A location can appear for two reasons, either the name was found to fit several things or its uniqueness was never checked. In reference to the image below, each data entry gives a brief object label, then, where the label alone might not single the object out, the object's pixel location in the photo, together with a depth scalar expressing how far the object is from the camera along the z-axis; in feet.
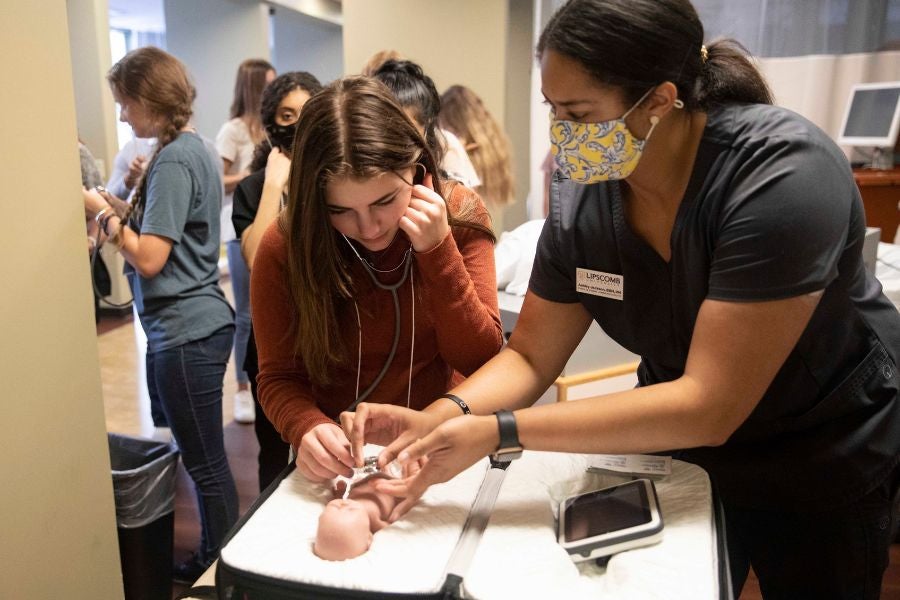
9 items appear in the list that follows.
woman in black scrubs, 2.92
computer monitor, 13.30
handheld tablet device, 2.89
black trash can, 6.31
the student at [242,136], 12.07
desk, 13.04
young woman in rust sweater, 3.70
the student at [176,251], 6.62
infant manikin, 2.83
